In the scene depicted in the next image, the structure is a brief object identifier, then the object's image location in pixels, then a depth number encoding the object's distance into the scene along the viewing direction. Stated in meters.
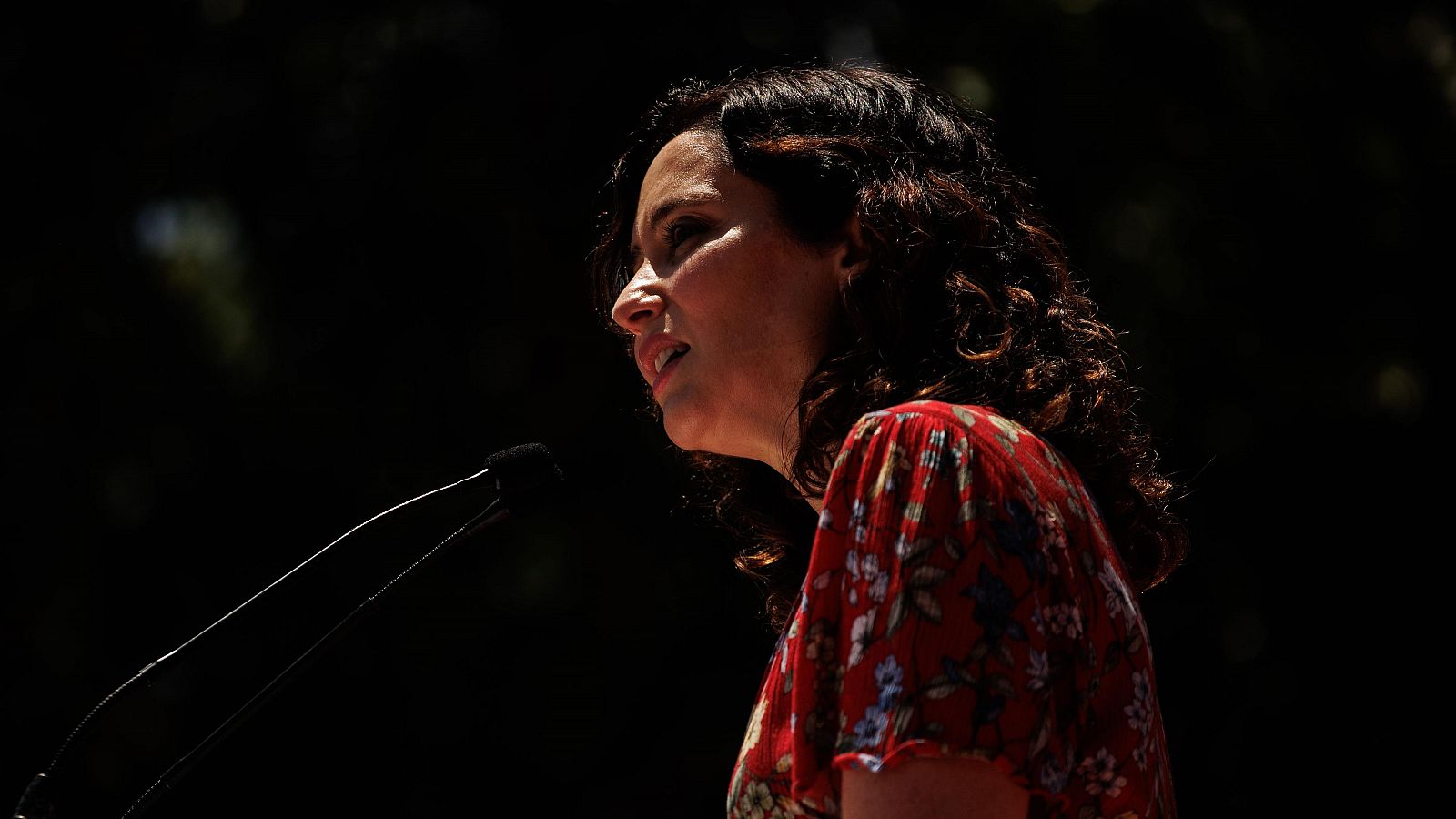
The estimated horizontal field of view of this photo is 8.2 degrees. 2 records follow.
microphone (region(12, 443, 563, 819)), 4.99
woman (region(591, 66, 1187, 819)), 4.77
